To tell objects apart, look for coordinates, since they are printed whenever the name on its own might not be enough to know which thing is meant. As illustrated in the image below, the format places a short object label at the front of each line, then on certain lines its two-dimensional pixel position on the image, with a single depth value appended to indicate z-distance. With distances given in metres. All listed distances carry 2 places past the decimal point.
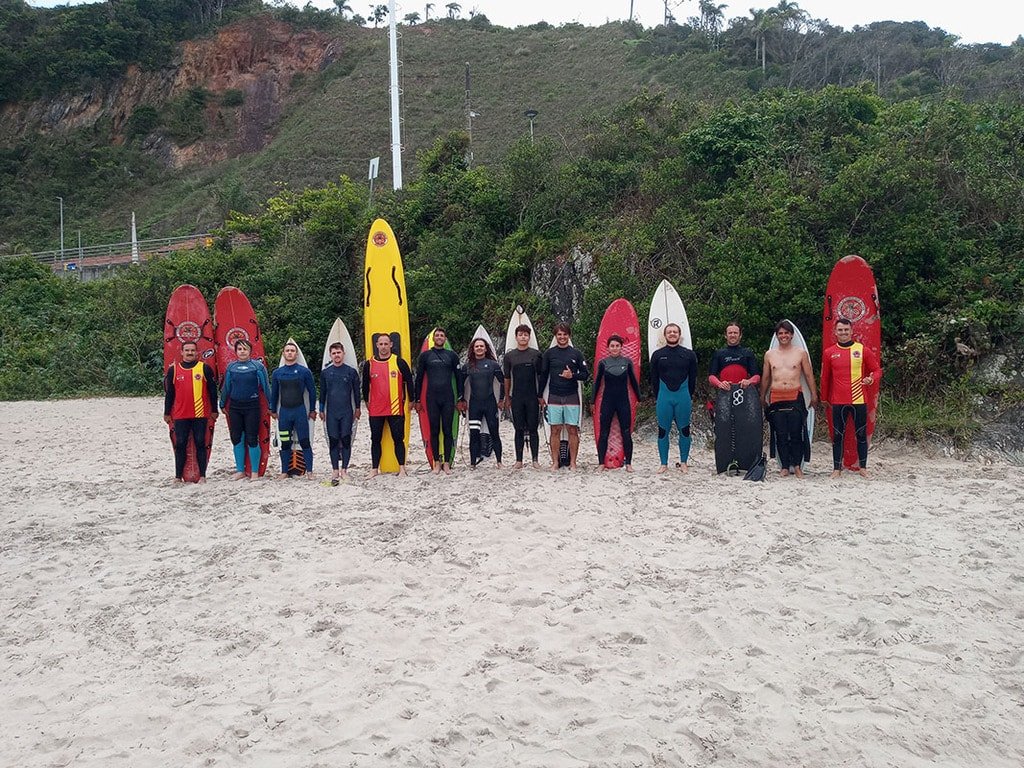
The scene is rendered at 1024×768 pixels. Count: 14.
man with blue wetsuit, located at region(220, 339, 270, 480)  7.34
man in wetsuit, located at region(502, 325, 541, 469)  7.45
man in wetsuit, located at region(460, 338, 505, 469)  7.56
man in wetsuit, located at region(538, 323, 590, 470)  7.34
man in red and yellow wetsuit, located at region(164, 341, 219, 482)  7.21
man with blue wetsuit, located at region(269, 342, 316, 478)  7.32
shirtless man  6.86
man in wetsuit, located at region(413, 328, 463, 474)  7.41
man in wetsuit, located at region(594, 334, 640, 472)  7.33
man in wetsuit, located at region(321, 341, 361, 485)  7.33
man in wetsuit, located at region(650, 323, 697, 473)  7.14
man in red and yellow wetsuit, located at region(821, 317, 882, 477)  6.81
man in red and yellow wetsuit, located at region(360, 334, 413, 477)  7.31
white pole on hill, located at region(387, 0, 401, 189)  18.72
